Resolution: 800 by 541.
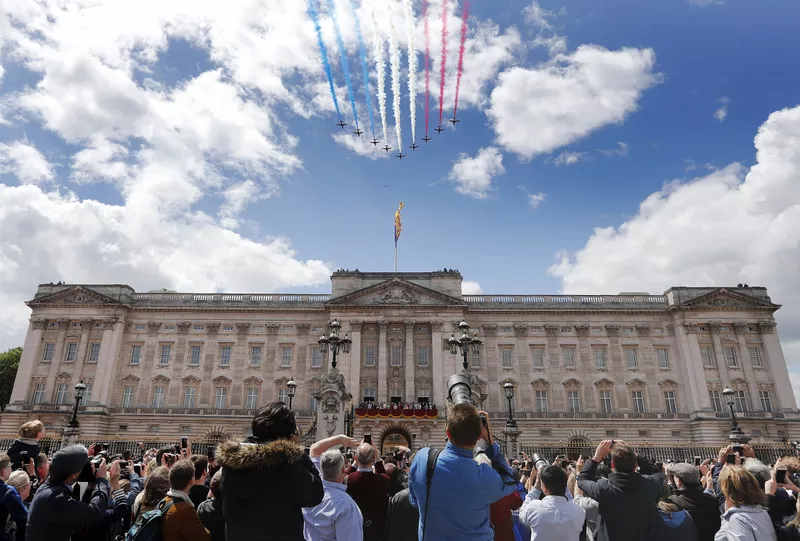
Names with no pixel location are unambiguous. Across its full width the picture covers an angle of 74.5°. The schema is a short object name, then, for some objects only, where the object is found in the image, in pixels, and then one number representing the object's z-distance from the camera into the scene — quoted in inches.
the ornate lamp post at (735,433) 1227.2
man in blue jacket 176.7
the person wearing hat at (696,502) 267.0
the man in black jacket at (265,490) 171.6
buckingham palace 1865.2
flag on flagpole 2068.2
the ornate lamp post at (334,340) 1005.5
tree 2463.1
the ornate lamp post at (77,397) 1226.0
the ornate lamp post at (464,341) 995.3
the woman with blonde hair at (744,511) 207.3
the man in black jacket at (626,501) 242.2
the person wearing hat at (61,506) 206.1
